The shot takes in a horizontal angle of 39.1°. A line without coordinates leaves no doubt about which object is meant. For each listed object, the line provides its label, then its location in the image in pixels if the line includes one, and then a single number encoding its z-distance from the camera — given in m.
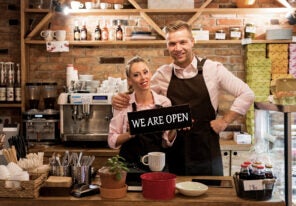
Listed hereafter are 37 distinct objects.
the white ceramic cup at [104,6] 4.57
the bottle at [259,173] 1.94
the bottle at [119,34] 4.60
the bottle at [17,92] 4.57
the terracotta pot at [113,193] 1.94
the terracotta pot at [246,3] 4.50
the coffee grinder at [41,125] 4.28
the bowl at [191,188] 1.96
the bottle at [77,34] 4.65
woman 2.50
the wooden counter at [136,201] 1.90
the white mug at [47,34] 4.59
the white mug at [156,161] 2.13
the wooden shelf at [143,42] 4.52
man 2.78
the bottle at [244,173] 1.95
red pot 1.92
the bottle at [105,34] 4.61
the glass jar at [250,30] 4.55
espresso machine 4.21
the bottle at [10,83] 4.55
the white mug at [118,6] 4.57
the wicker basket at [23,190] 1.95
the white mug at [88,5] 4.58
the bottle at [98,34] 4.61
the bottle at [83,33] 4.64
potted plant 1.92
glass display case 2.69
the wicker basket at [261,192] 1.92
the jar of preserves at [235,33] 4.61
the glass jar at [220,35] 4.60
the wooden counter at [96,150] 4.12
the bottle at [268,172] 1.95
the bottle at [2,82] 4.52
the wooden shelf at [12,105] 4.57
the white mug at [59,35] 4.58
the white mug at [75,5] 4.54
